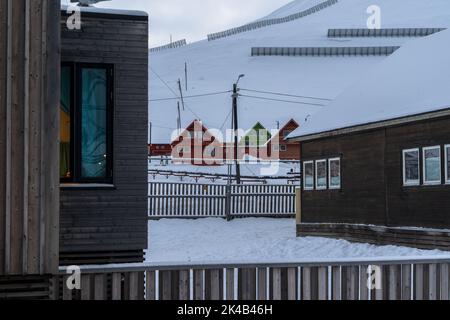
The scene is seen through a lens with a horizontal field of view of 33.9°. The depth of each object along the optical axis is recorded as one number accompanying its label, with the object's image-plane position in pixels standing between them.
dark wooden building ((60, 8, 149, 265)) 10.58
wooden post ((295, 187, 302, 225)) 25.59
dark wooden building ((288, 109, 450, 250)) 17.81
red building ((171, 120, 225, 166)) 75.88
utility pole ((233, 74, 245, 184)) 41.90
